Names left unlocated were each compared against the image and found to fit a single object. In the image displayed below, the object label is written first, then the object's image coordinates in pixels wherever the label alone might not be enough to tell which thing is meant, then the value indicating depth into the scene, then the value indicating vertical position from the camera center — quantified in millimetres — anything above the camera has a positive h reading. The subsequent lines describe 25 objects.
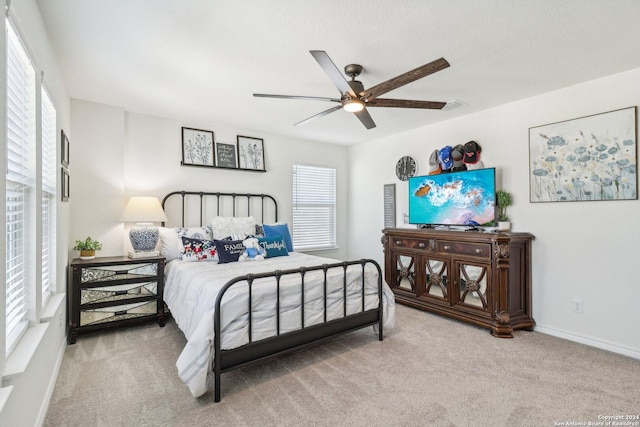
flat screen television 3451 +187
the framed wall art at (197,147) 4137 +931
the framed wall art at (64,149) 2631 +601
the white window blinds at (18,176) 1423 +207
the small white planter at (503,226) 3358 -137
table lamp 3428 -18
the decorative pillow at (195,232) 3693 -199
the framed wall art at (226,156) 4379 +859
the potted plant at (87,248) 3180 -319
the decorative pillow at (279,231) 4148 -221
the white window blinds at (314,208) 5188 +122
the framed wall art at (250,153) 4566 +933
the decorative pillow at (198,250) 3461 -387
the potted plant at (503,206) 3367 +82
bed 2027 -706
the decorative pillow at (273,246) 3683 -366
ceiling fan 1949 +913
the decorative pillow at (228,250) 3369 -378
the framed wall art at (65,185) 2735 +299
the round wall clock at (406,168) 4488 +689
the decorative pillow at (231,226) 3930 -139
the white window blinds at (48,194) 2172 +173
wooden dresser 3105 -694
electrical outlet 2967 -890
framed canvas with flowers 2701 +511
